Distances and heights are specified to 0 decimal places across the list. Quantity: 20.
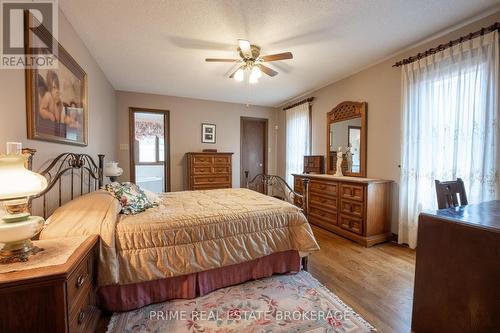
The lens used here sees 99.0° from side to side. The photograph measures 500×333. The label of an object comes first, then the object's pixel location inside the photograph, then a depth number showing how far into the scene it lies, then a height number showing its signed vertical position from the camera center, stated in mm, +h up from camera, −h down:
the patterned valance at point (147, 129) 6343 +997
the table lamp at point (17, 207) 992 -239
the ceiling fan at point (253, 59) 2388 +1267
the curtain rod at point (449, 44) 2086 +1343
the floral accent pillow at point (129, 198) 1967 -350
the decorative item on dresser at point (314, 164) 4414 -25
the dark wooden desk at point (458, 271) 1126 -632
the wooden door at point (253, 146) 5773 +442
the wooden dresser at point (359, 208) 2961 -674
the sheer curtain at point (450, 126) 2154 +432
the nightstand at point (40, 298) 923 -623
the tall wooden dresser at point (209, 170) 4664 -178
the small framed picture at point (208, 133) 5277 +724
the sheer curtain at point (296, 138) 4845 +593
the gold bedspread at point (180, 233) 1512 -608
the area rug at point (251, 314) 1516 -1167
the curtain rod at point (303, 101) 4624 +1391
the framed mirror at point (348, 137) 3531 +460
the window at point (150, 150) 6248 +357
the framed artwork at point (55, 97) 1526 +573
